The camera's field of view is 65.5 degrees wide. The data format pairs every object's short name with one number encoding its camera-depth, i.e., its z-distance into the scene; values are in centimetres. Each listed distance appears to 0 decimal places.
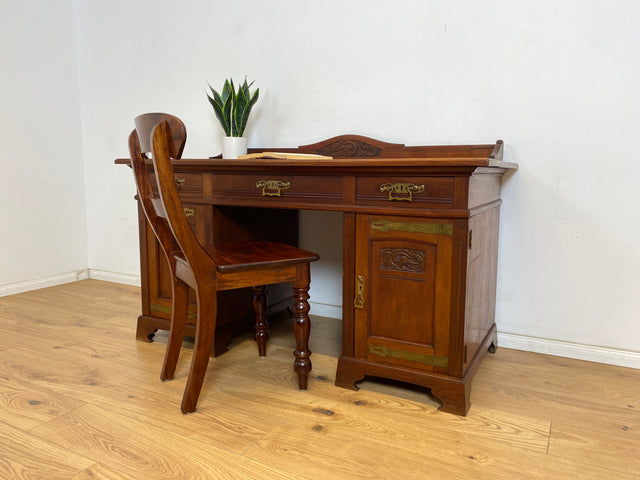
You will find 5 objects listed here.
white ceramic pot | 227
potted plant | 226
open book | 183
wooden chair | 138
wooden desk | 150
